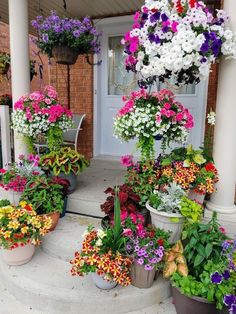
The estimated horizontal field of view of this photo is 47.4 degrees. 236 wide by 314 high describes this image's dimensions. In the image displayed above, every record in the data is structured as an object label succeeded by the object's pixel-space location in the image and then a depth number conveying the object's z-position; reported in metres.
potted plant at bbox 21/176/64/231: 2.31
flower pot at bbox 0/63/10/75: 3.76
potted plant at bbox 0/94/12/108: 4.16
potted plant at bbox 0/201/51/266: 1.90
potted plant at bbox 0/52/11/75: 3.74
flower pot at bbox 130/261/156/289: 1.74
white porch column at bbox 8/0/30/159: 2.77
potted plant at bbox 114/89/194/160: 2.08
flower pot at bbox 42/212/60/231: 2.31
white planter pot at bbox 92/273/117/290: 1.75
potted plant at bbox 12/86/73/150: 2.56
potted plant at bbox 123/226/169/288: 1.67
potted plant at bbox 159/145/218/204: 2.08
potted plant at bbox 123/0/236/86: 1.74
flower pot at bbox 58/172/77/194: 2.73
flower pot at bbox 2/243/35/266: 1.98
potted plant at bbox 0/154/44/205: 2.45
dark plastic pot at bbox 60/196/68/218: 2.60
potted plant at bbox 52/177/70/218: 2.50
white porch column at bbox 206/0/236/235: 2.09
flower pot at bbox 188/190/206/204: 2.22
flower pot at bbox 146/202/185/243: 1.88
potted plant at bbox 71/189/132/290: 1.62
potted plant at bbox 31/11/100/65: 2.88
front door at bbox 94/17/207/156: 3.72
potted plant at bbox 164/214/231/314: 1.51
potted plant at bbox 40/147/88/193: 2.63
